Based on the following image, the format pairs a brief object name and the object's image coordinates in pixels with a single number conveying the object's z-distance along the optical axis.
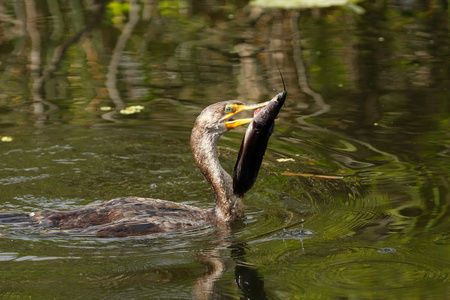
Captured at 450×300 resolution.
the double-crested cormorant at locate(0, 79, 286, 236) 13.20
